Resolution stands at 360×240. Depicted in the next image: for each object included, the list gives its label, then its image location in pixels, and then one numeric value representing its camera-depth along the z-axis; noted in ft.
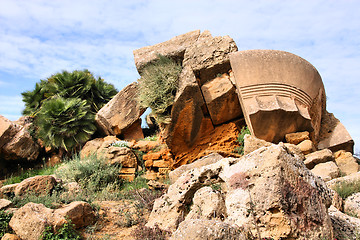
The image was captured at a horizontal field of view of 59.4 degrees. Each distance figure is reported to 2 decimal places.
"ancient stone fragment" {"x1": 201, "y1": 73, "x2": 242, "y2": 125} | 23.77
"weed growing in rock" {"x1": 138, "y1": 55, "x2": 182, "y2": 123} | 25.02
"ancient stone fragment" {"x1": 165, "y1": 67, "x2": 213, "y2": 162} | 23.95
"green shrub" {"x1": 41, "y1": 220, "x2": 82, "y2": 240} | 12.67
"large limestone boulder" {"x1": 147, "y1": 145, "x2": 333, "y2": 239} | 9.76
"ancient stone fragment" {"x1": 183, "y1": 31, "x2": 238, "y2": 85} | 23.95
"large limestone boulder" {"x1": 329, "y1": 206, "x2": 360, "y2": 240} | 11.33
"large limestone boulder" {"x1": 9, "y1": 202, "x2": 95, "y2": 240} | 12.75
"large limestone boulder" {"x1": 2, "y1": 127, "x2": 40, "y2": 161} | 32.12
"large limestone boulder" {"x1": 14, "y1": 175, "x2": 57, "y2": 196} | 18.08
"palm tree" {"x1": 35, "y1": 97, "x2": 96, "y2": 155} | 32.42
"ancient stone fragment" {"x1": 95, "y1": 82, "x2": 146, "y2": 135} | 31.94
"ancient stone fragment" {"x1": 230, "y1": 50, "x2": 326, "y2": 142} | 21.52
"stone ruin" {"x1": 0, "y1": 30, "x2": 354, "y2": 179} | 21.98
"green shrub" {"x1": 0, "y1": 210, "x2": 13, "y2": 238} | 13.45
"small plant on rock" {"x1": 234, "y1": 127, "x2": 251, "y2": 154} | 23.46
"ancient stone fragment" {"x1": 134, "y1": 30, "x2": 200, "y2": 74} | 26.99
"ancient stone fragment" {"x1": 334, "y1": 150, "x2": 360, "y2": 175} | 20.40
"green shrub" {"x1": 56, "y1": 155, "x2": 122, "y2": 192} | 23.54
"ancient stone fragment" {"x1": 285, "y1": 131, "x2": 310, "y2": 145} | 22.00
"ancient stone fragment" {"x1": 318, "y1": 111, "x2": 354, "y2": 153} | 24.12
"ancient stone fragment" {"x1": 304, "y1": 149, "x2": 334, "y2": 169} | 19.40
